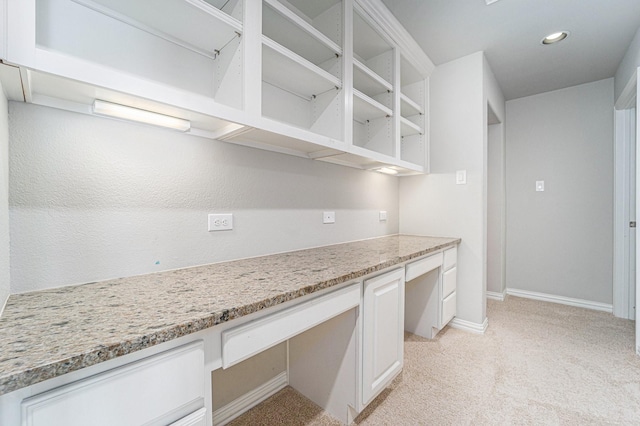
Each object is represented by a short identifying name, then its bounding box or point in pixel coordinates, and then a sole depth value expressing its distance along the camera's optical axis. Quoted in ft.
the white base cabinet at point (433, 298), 7.26
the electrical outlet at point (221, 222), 4.37
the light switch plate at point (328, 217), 6.38
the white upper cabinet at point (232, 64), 2.73
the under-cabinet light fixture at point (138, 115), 3.07
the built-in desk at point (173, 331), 1.73
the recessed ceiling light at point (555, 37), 6.94
